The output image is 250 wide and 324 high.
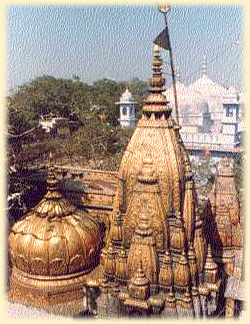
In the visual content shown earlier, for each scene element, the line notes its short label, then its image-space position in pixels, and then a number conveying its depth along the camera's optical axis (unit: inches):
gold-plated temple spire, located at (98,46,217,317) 299.0
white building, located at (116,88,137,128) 1296.8
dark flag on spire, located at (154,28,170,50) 349.0
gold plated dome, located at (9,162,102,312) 354.0
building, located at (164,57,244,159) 1067.9
